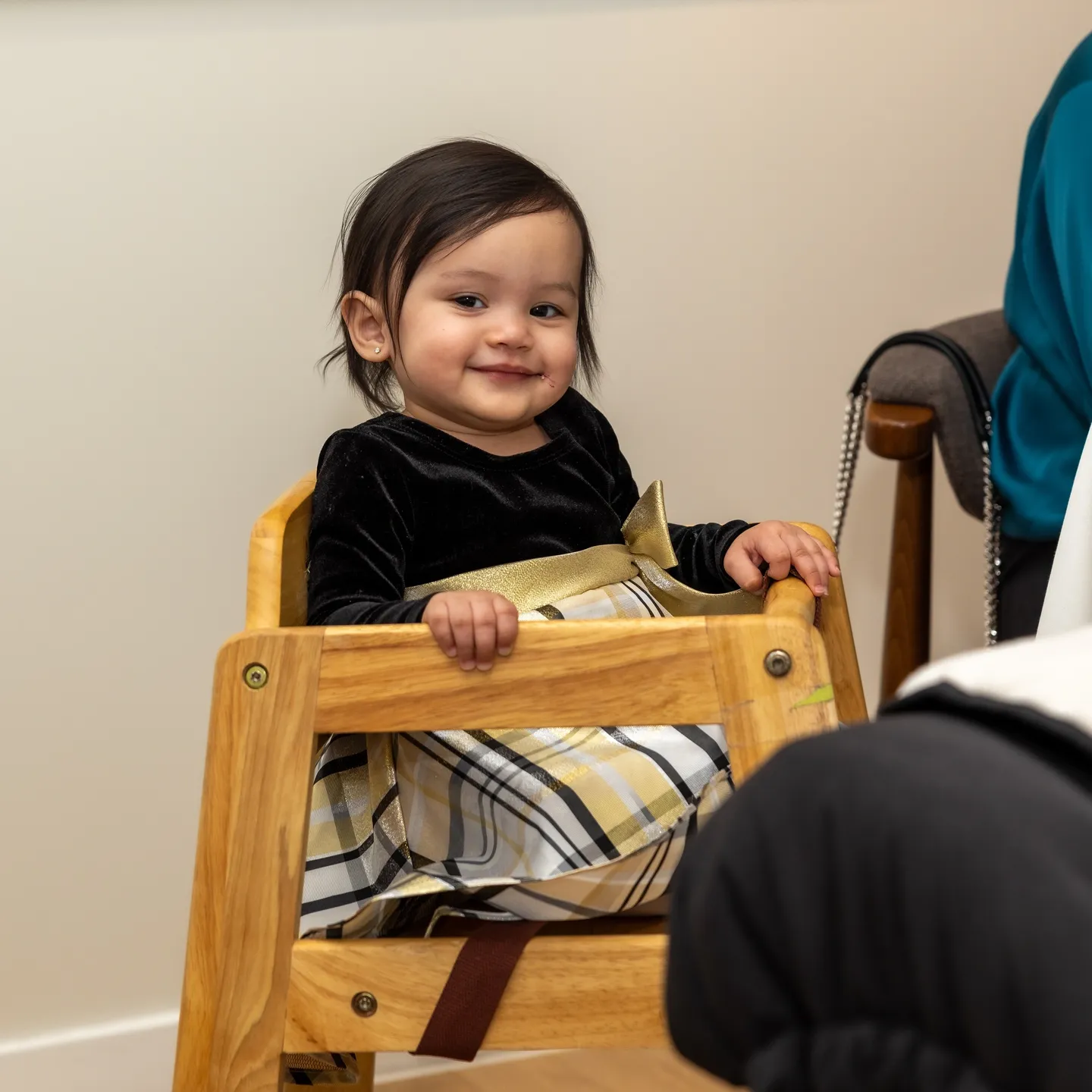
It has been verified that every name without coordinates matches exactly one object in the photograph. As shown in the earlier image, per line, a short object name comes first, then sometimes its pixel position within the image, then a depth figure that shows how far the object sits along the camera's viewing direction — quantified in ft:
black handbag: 6.37
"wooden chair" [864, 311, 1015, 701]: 6.36
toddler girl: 5.23
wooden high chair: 5.06
